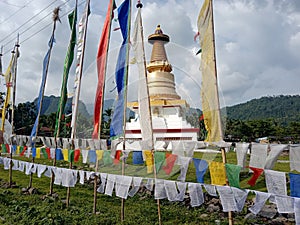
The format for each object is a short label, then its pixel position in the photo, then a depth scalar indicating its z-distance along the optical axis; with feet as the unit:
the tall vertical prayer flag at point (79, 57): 37.11
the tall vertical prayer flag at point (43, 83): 45.67
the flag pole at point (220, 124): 22.35
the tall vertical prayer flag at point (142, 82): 30.86
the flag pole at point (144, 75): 30.50
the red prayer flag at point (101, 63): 33.81
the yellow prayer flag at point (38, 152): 43.74
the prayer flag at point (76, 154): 36.14
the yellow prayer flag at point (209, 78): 22.71
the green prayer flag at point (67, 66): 40.68
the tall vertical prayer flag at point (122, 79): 31.17
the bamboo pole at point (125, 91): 29.48
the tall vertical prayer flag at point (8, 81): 55.16
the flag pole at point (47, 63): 45.75
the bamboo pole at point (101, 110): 31.63
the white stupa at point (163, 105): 93.61
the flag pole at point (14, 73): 54.39
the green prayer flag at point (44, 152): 42.29
